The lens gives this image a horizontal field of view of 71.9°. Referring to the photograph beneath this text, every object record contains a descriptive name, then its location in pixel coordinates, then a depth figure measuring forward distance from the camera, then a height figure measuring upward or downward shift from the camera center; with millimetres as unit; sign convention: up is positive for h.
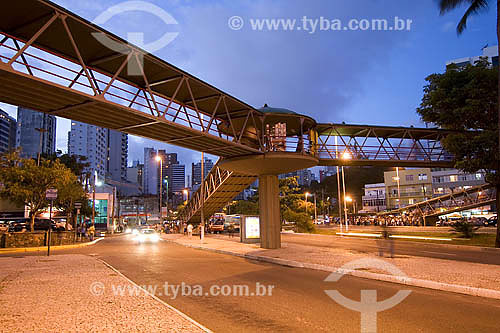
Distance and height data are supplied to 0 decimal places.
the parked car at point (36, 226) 41616 -1484
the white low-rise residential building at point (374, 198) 102438 +3073
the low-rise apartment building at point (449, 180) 79688 +6228
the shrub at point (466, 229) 28516 -1911
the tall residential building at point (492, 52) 117325 +54158
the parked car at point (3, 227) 38684 -1462
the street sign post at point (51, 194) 19172 +1084
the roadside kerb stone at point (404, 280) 9604 -2385
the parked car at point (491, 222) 49322 -2370
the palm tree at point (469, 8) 23120 +13399
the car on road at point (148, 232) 49097 -2866
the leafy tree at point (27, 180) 26156 +2616
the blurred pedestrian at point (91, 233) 38709 -2281
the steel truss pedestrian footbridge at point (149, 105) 11102 +5223
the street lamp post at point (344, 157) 27203 +4147
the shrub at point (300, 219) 42906 -1199
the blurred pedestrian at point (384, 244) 21152 -2792
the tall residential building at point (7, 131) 150125 +37485
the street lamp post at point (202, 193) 33541 +1762
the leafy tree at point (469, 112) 23047 +6710
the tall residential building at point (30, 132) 144000 +34356
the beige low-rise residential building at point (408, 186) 89875 +5678
